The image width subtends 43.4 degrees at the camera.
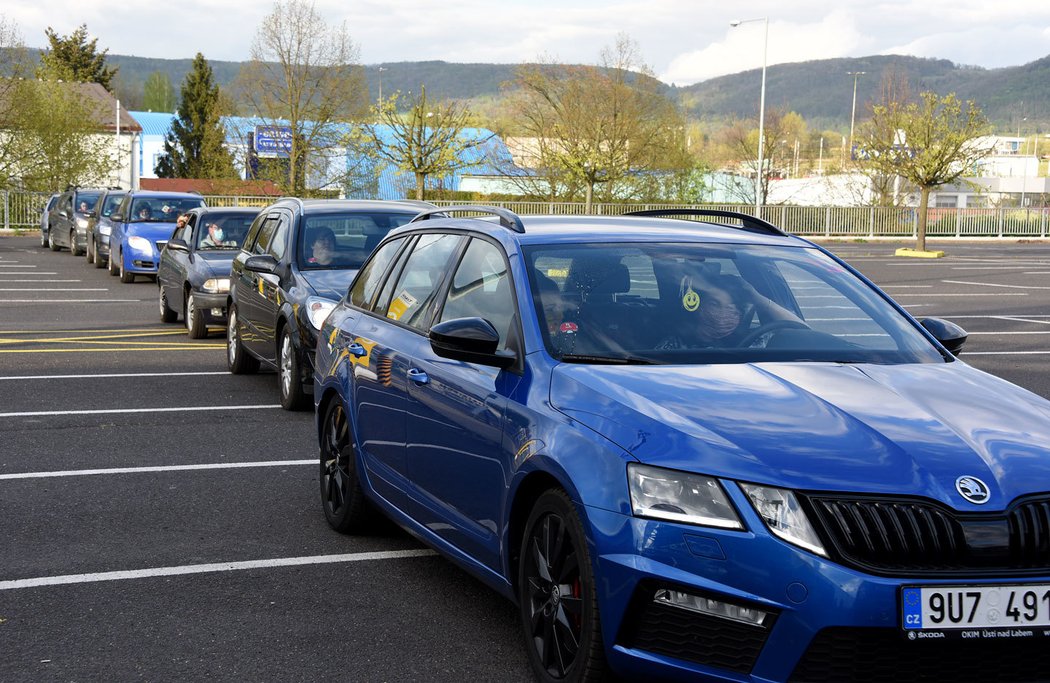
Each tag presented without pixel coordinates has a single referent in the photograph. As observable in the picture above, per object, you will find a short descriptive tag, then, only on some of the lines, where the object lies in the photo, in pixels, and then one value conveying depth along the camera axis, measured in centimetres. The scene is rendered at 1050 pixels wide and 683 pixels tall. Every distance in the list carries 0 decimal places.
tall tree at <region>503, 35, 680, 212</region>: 5156
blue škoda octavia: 346
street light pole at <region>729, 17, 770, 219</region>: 5215
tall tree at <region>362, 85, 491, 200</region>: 4756
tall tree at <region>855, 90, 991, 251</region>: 4378
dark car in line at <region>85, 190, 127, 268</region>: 3091
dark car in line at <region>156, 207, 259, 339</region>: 1474
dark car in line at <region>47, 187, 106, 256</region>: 3619
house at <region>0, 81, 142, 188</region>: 5709
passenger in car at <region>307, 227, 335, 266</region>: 1109
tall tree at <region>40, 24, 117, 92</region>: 9894
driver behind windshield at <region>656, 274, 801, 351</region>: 476
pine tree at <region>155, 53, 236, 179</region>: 8562
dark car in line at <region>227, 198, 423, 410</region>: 1015
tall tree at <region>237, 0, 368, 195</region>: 4862
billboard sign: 4909
